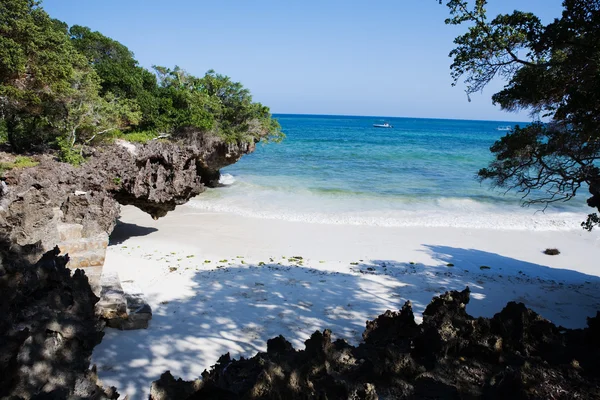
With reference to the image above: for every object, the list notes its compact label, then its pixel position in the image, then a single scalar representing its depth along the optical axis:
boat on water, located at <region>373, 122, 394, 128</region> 109.85
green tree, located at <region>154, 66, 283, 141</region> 17.39
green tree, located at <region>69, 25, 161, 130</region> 17.02
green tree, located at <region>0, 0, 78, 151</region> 10.48
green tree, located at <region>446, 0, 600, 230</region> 6.47
